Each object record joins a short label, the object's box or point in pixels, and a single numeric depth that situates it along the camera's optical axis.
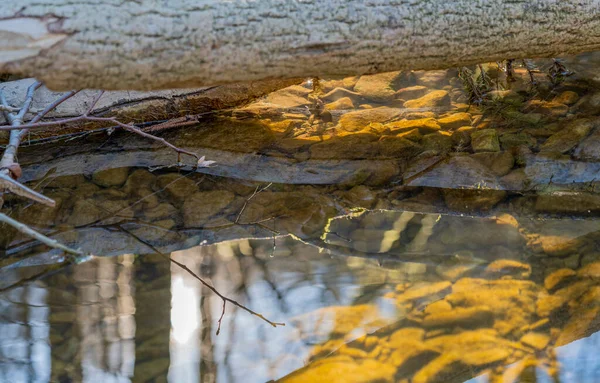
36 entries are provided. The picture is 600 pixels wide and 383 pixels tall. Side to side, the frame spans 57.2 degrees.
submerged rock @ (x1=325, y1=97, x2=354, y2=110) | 4.41
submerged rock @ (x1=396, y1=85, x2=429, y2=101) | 4.52
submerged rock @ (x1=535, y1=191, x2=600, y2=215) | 3.30
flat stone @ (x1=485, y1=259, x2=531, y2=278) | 2.91
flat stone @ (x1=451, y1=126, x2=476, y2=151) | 3.78
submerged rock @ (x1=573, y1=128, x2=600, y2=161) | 3.60
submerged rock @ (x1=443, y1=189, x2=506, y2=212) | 3.37
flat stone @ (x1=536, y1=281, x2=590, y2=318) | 2.70
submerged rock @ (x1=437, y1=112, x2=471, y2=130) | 4.02
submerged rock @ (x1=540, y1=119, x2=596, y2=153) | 3.69
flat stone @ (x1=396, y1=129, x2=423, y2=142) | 3.90
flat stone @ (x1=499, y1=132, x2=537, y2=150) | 3.75
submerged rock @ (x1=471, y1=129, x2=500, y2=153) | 3.71
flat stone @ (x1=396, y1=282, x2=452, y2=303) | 2.81
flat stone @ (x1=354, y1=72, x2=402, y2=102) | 4.54
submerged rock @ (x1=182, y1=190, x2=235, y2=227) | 3.38
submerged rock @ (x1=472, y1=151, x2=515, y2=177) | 3.58
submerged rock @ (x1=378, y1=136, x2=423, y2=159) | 3.77
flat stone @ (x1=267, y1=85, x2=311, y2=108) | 4.50
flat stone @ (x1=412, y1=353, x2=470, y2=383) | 2.43
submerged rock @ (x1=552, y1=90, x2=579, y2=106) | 4.19
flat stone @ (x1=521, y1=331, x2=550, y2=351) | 2.55
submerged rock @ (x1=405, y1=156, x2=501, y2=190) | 3.52
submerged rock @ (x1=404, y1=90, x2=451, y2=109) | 4.35
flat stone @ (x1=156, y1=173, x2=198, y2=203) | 3.55
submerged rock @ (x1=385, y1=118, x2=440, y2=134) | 3.99
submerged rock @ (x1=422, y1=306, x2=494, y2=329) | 2.66
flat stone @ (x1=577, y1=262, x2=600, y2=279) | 2.87
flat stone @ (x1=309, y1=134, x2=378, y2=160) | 3.80
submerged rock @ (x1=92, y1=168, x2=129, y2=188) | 3.67
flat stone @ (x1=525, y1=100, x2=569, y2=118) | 4.07
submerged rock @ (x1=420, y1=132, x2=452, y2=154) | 3.76
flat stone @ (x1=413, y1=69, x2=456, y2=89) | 4.68
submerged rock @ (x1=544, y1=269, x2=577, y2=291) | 2.82
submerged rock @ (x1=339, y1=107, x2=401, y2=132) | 4.12
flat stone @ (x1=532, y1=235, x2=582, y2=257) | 3.01
